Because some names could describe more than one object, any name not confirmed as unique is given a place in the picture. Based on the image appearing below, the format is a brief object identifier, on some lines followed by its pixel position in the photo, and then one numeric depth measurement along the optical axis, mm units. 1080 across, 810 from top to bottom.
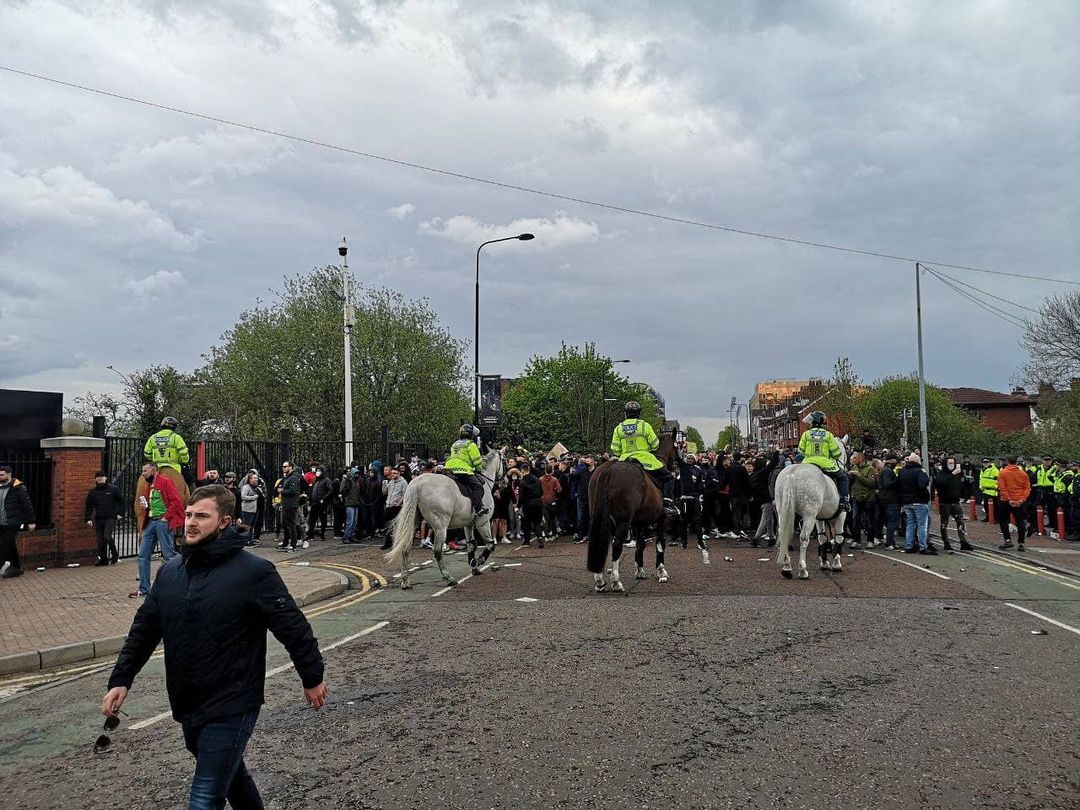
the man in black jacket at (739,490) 18250
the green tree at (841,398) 49656
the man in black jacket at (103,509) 14844
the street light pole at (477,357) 28125
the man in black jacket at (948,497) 16234
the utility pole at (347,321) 26828
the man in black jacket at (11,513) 13094
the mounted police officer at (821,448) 12719
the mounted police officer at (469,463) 12695
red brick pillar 15133
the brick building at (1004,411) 79000
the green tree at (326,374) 36000
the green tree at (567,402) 61594
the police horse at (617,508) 10734
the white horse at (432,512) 11773
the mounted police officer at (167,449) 11039
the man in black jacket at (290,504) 18236
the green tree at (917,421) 57969
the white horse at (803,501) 11945
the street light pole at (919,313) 28659
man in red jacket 10758
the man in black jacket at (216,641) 3301
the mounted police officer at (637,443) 11711
